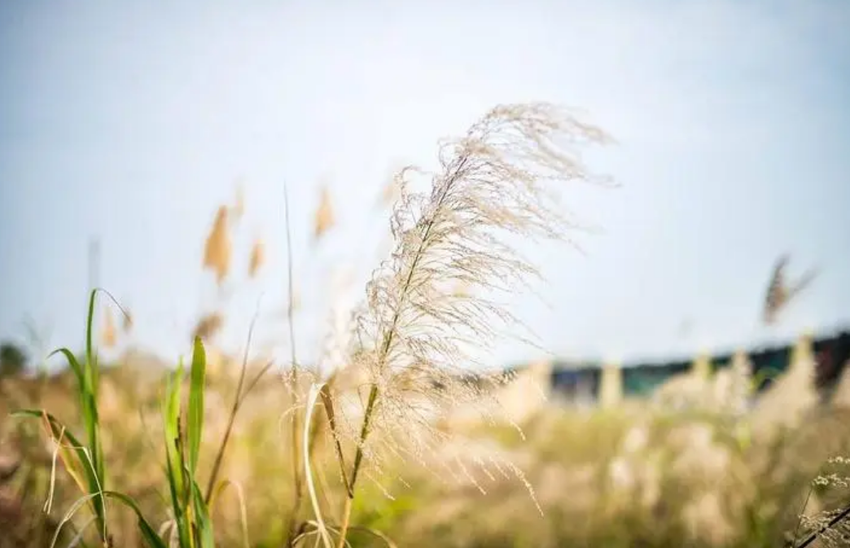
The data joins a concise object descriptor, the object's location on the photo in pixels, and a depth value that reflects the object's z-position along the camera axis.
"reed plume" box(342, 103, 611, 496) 1.17
